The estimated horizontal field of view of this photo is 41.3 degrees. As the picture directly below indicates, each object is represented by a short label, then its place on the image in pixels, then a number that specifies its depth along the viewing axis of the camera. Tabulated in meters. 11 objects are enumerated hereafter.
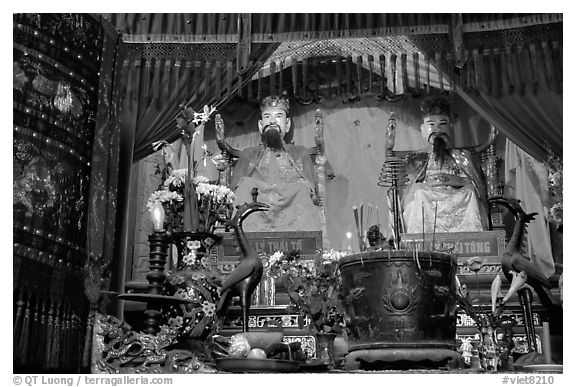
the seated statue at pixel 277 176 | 6.83
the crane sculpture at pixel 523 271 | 4.09
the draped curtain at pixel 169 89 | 6.20
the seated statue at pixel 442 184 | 6.53
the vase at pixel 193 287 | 3.93
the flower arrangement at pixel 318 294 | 3.96
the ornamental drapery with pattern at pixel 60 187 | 3.38
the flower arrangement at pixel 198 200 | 4.41
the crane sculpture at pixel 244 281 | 4.03
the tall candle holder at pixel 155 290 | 3.90
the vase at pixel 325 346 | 3.88
